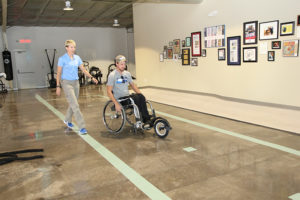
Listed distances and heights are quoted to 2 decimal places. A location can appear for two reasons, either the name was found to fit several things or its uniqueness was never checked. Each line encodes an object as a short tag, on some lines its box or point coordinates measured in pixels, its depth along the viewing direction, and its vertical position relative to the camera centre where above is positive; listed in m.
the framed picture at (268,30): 5.49 +0.67
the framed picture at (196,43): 7.51 +0.61
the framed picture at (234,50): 6.36 +0.32
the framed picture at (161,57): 9.27 +0.31
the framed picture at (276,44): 5.47 +0.35
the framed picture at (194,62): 7.75 +0.09
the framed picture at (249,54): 6.00 +0.20
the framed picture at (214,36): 6.74 +0.71
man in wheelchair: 3.94 -0.32
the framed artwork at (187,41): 7.88 +0.69
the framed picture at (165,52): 8.99 +0.47
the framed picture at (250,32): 5.91 +0.68
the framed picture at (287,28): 5.18 +0.64
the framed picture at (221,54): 6.80 +0.25
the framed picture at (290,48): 5.18 +0.26
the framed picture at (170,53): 8.74 +0.41
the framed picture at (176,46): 8.38 +0.61
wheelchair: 3.87 -0.78
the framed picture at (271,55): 5.61 +0.14
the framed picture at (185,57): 8.02 +0.25
